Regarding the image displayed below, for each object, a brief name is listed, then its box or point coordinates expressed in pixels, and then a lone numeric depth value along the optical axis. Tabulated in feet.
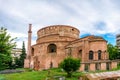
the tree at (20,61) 100.27
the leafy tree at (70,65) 47.96
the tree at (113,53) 81.32
